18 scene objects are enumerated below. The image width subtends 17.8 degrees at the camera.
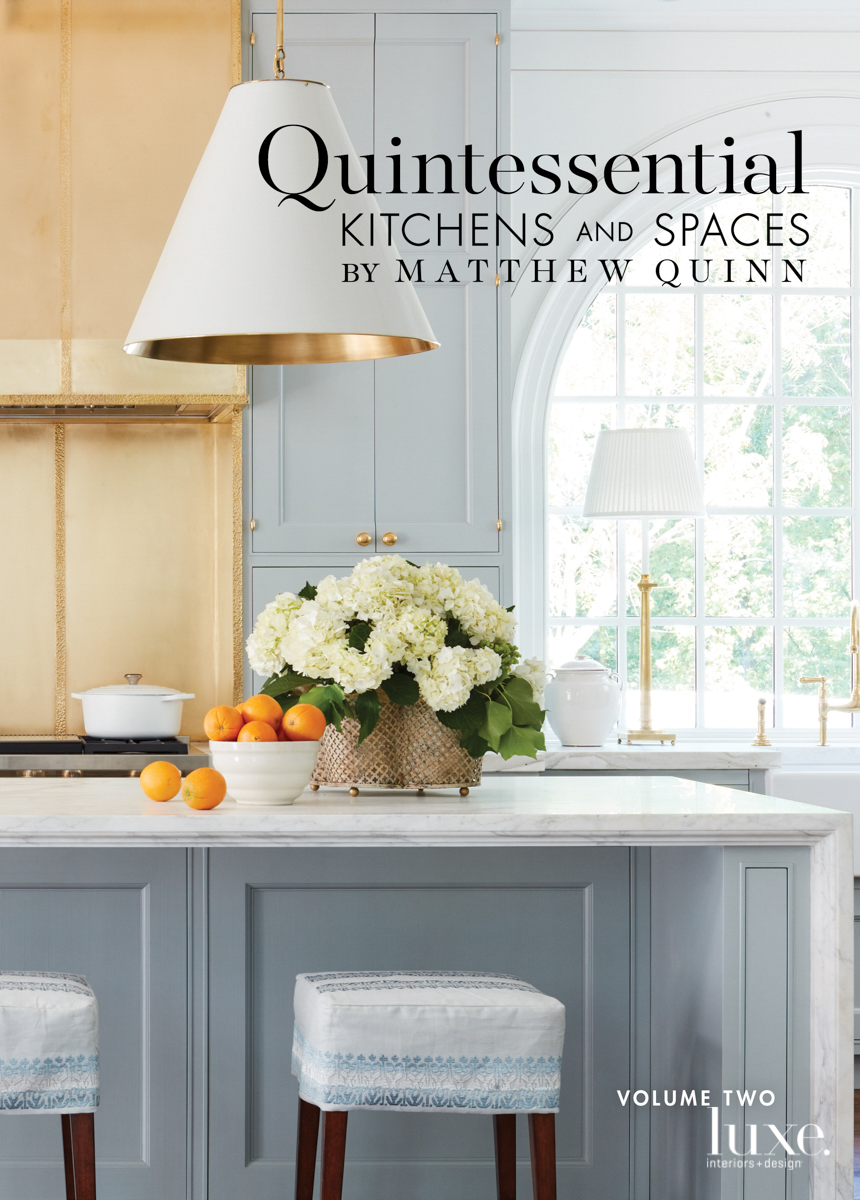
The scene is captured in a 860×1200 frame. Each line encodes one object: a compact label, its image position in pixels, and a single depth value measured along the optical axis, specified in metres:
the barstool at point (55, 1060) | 4.83
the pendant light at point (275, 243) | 5.08
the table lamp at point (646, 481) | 7.06
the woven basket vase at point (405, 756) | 5.27
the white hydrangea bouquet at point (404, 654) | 5.18
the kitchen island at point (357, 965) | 5.31
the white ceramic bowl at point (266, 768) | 5.05
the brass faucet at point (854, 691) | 7.24
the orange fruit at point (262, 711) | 5.10
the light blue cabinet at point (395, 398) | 6.89
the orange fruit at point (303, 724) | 5.08
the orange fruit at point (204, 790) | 5.02
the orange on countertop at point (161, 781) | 5.09
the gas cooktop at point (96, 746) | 6.65
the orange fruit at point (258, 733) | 5.05
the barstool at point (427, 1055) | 4.85
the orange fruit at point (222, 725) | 5.08
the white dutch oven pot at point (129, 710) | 6.72
